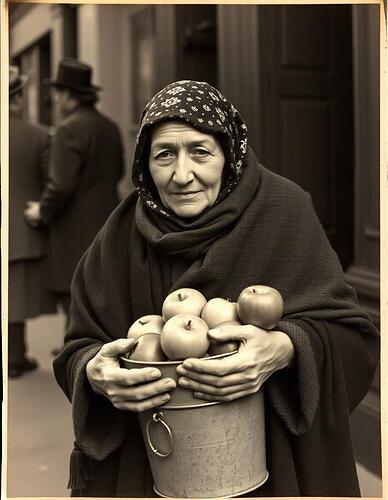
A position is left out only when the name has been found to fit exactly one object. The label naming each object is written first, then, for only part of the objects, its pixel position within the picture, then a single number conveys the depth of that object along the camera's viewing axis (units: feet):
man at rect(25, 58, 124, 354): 15.63
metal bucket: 5.67
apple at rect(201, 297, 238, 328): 5.87
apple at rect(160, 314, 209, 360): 5.61
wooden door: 15.25
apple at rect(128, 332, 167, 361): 5.76
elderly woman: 6.06
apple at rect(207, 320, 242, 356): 5.73
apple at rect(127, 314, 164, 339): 5.90
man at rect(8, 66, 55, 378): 17.24
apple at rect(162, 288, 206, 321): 5.88
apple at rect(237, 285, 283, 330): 5.73
